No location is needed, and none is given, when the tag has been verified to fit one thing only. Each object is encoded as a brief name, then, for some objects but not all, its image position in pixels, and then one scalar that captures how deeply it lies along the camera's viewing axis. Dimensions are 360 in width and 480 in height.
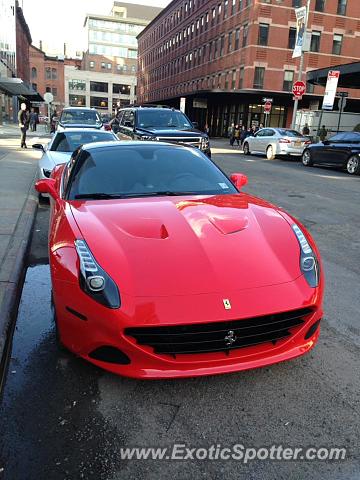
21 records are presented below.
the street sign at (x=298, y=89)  24.89
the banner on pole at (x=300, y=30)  25.46
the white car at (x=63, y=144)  8.65
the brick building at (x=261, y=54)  45.06
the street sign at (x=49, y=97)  34.44
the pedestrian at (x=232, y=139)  36.10
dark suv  13.20
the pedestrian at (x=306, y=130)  30.77
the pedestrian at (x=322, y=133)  29.58
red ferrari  2.61
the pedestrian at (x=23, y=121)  19.44
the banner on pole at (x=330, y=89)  25.02
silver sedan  21.42
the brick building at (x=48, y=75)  117.25
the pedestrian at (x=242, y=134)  36.55
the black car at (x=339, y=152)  16.92
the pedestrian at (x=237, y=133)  36.75
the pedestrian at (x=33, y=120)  36.09
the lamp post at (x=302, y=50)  25.45
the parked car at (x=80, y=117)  16.92
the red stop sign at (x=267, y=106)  32.53
